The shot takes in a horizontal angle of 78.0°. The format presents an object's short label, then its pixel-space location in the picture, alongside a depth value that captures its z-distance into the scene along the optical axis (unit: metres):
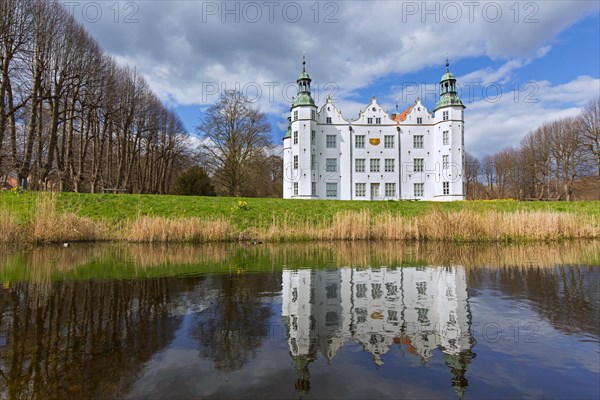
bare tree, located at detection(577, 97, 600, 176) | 43.78
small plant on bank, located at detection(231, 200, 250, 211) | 24.18
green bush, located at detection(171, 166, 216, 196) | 36.70
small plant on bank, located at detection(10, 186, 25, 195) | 22.48
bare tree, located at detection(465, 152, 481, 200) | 71.52
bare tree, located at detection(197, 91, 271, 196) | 43.28
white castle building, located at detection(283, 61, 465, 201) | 43.53
